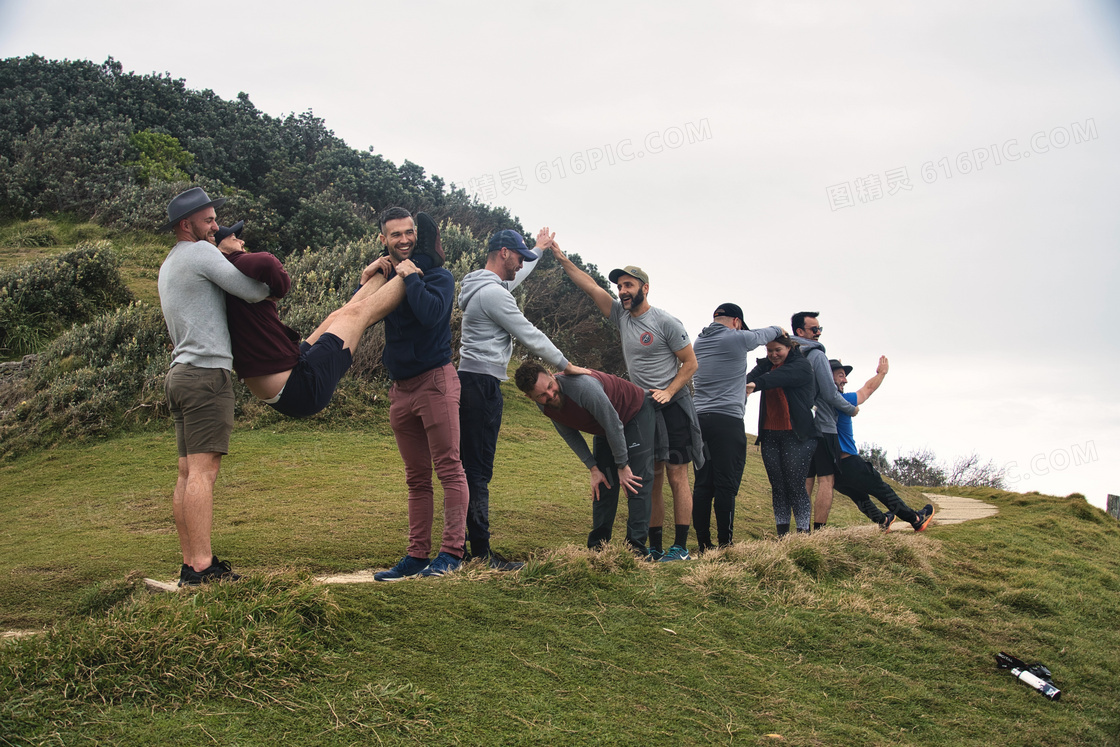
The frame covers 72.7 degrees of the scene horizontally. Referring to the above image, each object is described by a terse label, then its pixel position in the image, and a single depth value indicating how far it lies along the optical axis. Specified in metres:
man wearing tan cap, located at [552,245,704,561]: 5.87
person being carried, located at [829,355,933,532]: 7.83
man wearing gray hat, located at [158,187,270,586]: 3.83
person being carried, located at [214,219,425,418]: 4.00
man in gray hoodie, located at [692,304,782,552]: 6.19
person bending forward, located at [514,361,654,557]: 5.13
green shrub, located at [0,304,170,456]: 8.98
